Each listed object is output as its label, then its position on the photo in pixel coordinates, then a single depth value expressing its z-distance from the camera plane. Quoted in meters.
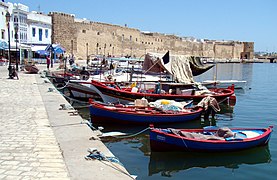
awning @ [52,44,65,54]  33.19
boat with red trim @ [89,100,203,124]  10.49
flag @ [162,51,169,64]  14.38
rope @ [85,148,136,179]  5.39
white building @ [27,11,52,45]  38.12
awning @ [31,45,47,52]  35.47
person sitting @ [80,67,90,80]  18.68
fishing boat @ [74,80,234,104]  13.16
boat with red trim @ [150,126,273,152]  7.63
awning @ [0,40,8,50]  28.44
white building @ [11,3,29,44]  34.53
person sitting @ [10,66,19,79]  19.26
